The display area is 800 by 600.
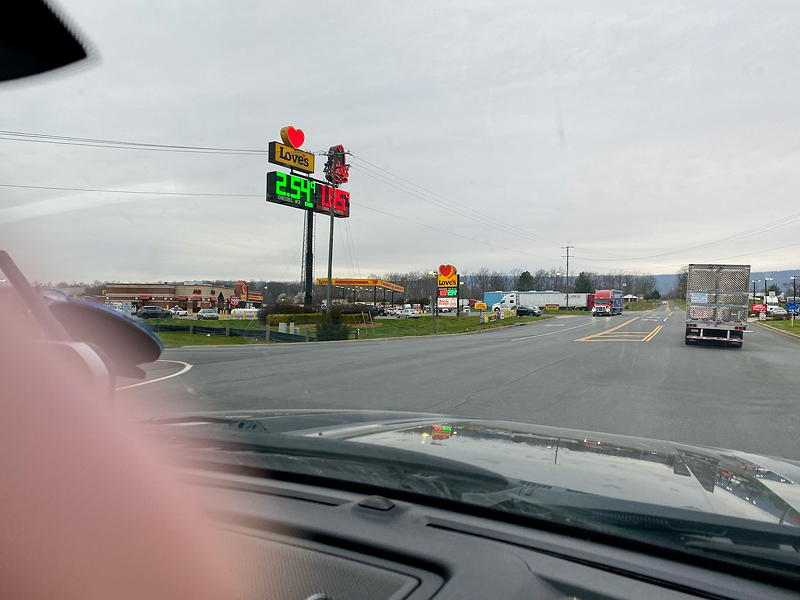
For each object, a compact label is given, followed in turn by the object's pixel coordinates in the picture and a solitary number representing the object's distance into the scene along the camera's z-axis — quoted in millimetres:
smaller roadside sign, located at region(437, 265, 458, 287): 56781
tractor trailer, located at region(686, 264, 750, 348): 23672
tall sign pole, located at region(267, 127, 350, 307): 43594
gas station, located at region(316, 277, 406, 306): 69625
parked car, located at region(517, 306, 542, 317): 72312
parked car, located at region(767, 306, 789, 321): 64062
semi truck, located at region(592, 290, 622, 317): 71294
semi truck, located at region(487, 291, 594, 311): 98775
